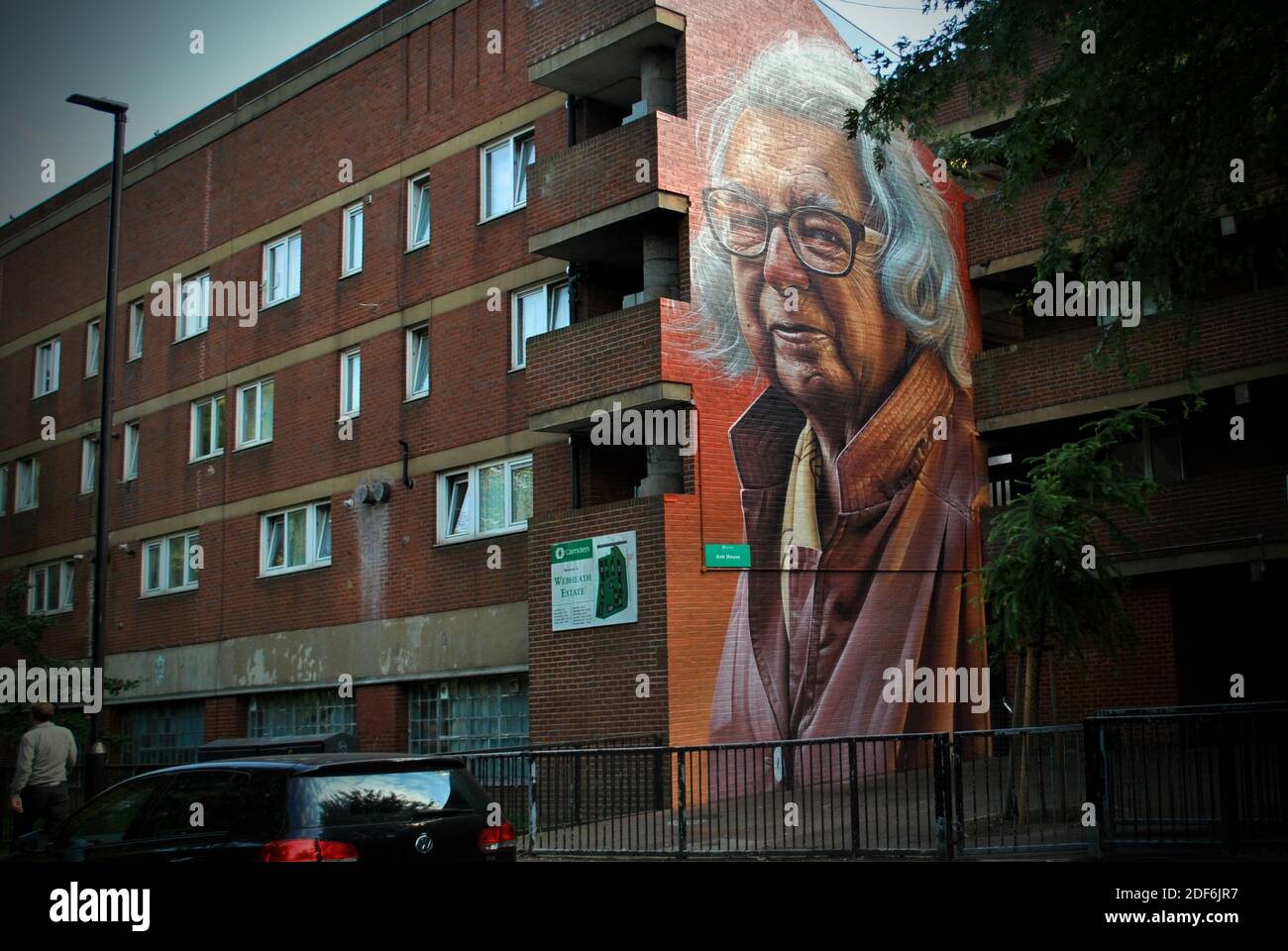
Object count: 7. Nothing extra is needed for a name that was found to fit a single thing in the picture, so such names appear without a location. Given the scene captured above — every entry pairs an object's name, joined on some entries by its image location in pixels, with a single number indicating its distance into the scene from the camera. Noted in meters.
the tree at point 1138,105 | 12.45
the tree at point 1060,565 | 14.32
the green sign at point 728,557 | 19.25
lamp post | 16.55
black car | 8.05
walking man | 13.97
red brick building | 19.89
